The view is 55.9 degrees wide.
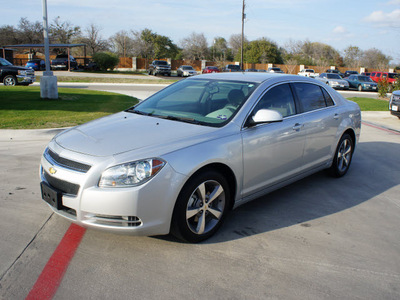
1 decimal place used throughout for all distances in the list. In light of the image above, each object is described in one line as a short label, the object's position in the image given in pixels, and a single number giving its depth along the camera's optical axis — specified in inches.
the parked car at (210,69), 1690.2
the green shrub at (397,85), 760.5
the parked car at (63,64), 1601.9
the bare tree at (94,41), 2268.8
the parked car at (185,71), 1646.2
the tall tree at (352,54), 3012.3
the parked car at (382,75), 1400.1
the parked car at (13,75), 797.9
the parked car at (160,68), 1668.3
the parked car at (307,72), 1645.7
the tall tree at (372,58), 2930.6
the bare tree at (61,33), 2293.3
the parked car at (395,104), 485.1
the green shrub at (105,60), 1708.9
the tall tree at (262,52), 2469.2
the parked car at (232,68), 1655.0
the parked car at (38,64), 1587.1
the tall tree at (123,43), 2667.6
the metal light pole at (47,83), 515.8
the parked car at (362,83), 1270.9
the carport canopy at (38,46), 1369.3
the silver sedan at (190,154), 127.9
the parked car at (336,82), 1251.8
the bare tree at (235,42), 3118.8
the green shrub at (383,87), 826.8
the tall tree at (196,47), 2861.7
